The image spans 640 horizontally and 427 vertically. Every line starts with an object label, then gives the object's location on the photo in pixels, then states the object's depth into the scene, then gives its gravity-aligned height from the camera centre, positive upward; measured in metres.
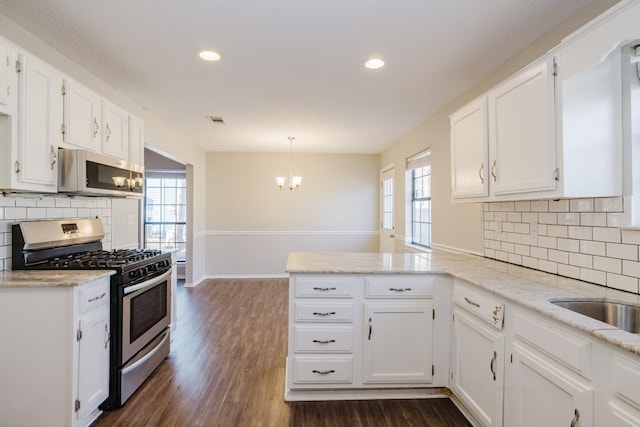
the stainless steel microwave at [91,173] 2.12 +0.29
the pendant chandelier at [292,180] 4.98 +0.54
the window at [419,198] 4.25 +0.26
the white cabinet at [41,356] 1.76 -0.78
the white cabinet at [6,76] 1.70 +0.74
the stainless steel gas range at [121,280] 2.13 -0.47
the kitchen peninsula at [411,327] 1.71 -0.72
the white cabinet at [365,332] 2.21 -0.80
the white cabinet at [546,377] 1.19 -0.67
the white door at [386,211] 5.73 +0.09
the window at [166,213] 6.19 +0.03
